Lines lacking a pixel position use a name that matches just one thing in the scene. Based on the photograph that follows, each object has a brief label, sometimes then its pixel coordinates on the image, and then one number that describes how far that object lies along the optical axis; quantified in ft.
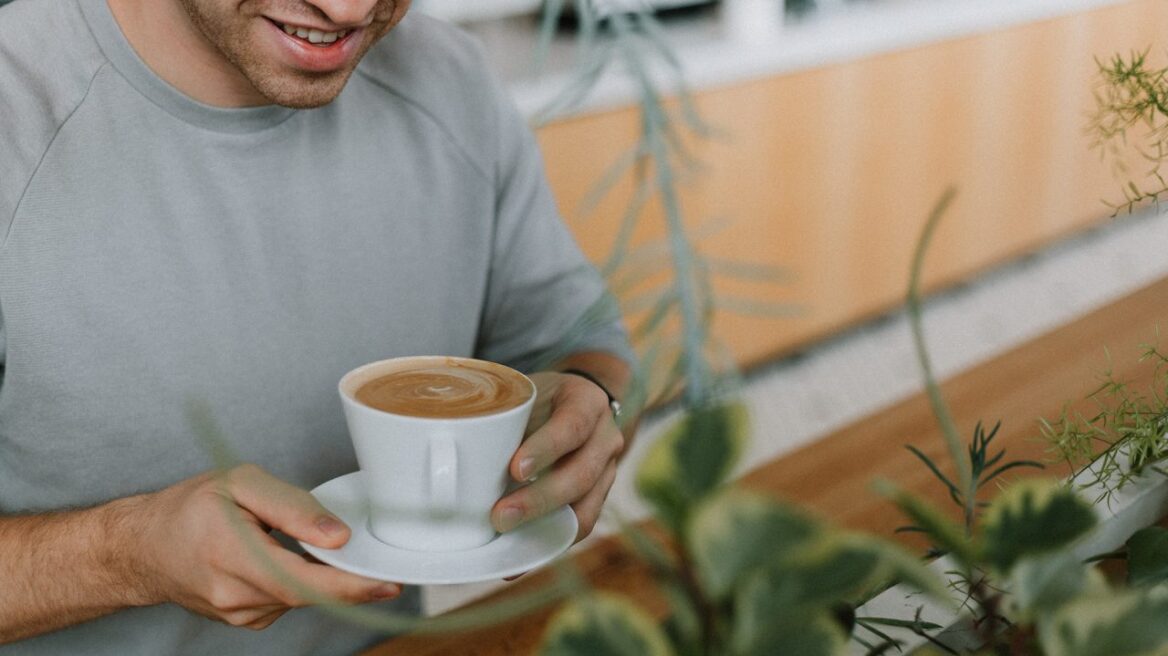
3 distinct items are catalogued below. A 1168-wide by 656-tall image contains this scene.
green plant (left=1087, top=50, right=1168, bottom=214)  2.28
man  2.94
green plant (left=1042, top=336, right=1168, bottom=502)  2.24
